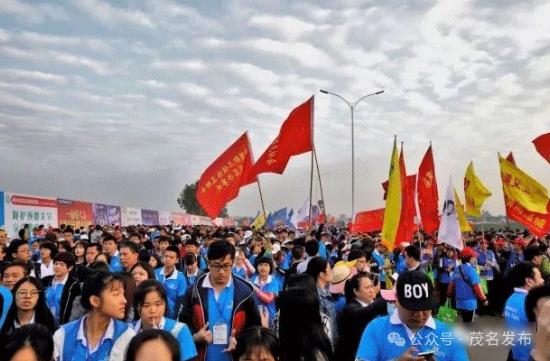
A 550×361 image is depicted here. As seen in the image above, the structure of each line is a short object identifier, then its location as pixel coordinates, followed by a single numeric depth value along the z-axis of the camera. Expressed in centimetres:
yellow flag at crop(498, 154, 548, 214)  1012
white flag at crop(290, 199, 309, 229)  2744
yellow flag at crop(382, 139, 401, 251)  817
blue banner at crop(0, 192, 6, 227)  1759
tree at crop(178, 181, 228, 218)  9175
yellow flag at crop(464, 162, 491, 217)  1342
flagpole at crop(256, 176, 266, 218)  1187
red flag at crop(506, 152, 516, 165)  1628
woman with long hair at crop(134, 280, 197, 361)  325
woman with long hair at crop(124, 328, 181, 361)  224
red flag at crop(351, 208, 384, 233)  1504
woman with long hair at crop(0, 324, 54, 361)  243
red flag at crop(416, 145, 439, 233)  1090
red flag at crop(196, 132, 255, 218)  1120
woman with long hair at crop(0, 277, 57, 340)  386
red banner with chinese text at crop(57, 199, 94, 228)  2320
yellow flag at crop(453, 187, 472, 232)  1377
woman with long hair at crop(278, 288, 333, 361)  311
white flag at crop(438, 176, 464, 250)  908
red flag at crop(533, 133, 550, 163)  1015
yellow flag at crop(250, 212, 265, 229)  2679
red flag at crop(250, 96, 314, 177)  1177
